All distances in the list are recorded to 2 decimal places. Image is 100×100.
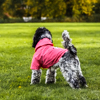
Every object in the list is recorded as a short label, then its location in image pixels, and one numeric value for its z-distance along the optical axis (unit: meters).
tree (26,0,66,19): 45.31
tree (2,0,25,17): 50.59
